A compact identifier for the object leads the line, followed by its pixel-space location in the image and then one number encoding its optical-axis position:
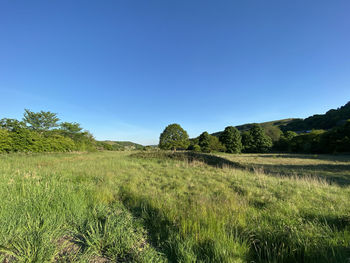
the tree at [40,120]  27.49
